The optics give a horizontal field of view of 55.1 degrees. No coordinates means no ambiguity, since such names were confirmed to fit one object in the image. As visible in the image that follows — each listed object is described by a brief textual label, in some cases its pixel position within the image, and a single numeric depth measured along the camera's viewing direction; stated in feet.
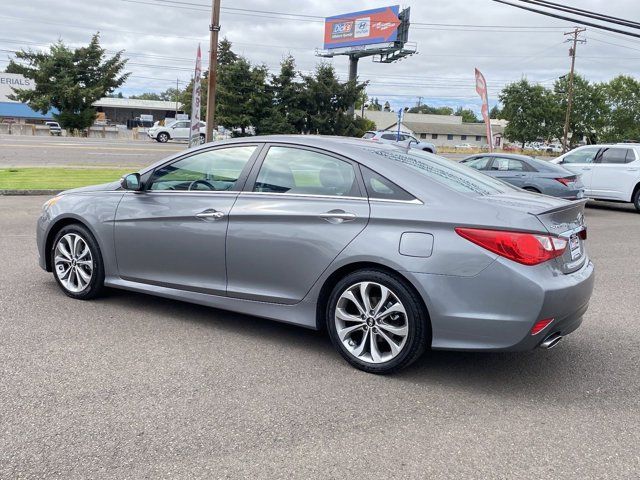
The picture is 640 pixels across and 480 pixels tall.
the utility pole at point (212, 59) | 54.80
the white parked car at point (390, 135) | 114.90
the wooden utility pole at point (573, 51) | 208.37
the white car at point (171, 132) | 154.92
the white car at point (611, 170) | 49.78
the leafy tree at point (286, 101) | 97.66
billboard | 192.75
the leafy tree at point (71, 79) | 169.58
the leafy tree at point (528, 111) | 252.62
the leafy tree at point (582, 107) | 255.91
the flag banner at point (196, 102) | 47.66
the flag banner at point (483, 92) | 76.81
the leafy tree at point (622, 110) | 262.06
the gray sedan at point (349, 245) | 12.50
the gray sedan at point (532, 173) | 42.37
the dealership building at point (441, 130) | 398.21
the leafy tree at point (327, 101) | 101.71
